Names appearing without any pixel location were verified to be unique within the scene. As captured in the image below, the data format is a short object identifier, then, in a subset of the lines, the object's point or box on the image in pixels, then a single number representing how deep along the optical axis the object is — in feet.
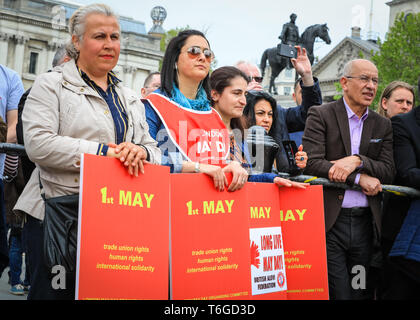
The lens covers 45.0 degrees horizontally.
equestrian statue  61.11
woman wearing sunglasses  10.19
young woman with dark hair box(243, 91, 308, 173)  14.39
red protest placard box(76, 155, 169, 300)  8.07
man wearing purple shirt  12.39
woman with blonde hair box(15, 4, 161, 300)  8.41
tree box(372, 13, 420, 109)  88.48
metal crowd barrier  12.36
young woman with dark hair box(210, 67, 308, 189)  12.18
